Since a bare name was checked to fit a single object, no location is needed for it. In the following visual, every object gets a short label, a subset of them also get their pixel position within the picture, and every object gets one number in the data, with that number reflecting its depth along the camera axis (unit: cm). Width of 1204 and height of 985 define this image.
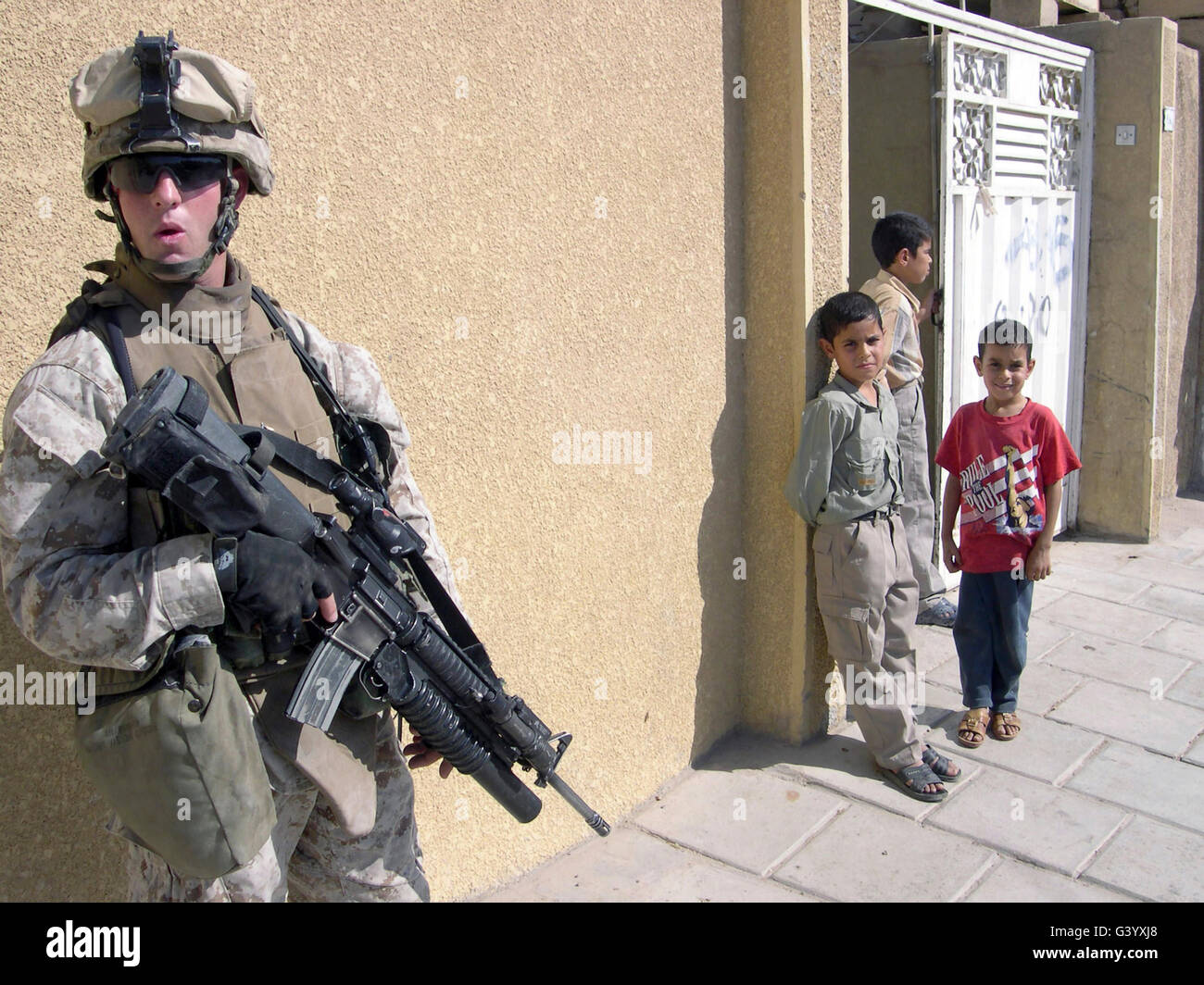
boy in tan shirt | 476
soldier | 174
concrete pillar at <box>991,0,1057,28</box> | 652
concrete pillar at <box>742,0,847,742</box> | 384
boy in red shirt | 401
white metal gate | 554
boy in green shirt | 372
